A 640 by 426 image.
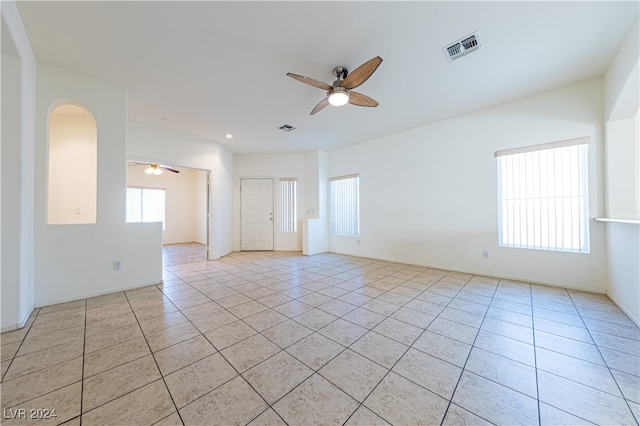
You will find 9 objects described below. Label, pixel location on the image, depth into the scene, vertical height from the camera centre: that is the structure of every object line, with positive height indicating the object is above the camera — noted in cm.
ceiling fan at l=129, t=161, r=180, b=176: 647 +134
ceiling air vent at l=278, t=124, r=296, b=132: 452 +177
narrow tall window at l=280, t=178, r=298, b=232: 668 +25
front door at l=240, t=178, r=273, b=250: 661 +1
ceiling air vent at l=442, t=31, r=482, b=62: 227 +177
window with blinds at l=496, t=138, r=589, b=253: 311 +26
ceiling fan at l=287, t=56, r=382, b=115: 225 +145
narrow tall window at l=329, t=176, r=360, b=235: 582 +26
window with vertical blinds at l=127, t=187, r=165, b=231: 737 +36
